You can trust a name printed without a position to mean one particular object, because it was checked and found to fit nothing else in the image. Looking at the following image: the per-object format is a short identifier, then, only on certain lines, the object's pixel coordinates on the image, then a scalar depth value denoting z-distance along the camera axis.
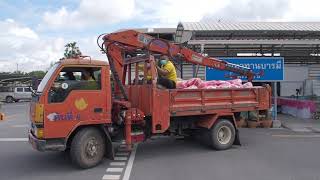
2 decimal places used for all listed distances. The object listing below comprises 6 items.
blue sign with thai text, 18.58
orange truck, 9.06
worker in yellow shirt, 10.96
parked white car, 50.25
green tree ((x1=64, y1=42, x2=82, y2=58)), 56.24
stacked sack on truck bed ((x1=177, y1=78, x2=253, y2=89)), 11.63
